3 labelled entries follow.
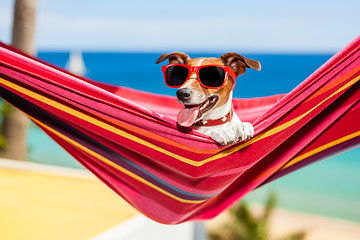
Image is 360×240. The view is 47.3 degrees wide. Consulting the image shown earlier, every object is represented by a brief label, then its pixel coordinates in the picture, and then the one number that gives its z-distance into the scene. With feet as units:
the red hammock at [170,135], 4.09
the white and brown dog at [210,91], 4.22
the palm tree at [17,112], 13.66
